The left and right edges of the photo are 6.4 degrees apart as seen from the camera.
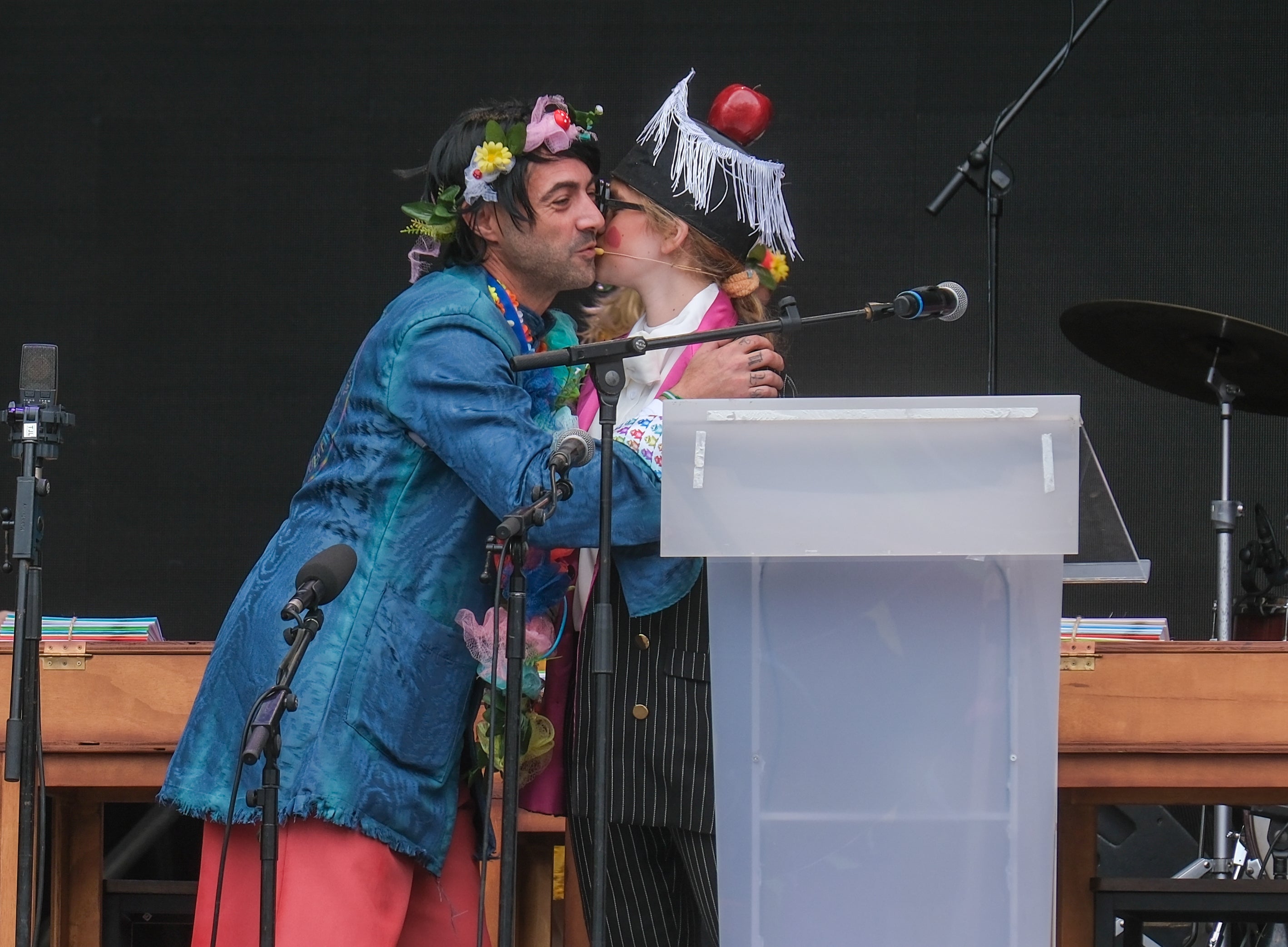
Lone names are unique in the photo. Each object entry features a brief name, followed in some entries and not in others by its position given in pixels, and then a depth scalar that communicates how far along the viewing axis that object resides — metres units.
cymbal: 18.57
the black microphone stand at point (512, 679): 16.61
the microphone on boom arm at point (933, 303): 16.84
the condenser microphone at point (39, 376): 17.94
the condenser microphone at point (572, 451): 16.73
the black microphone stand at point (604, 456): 16.66
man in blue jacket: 16.91
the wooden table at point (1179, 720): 17.68
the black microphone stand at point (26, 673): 17.69
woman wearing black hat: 17.04
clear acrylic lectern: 16.62
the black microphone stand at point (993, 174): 18.67
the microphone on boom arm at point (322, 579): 16.55
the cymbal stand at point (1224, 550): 18.61
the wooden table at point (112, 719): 17.88
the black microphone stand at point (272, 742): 16.50
